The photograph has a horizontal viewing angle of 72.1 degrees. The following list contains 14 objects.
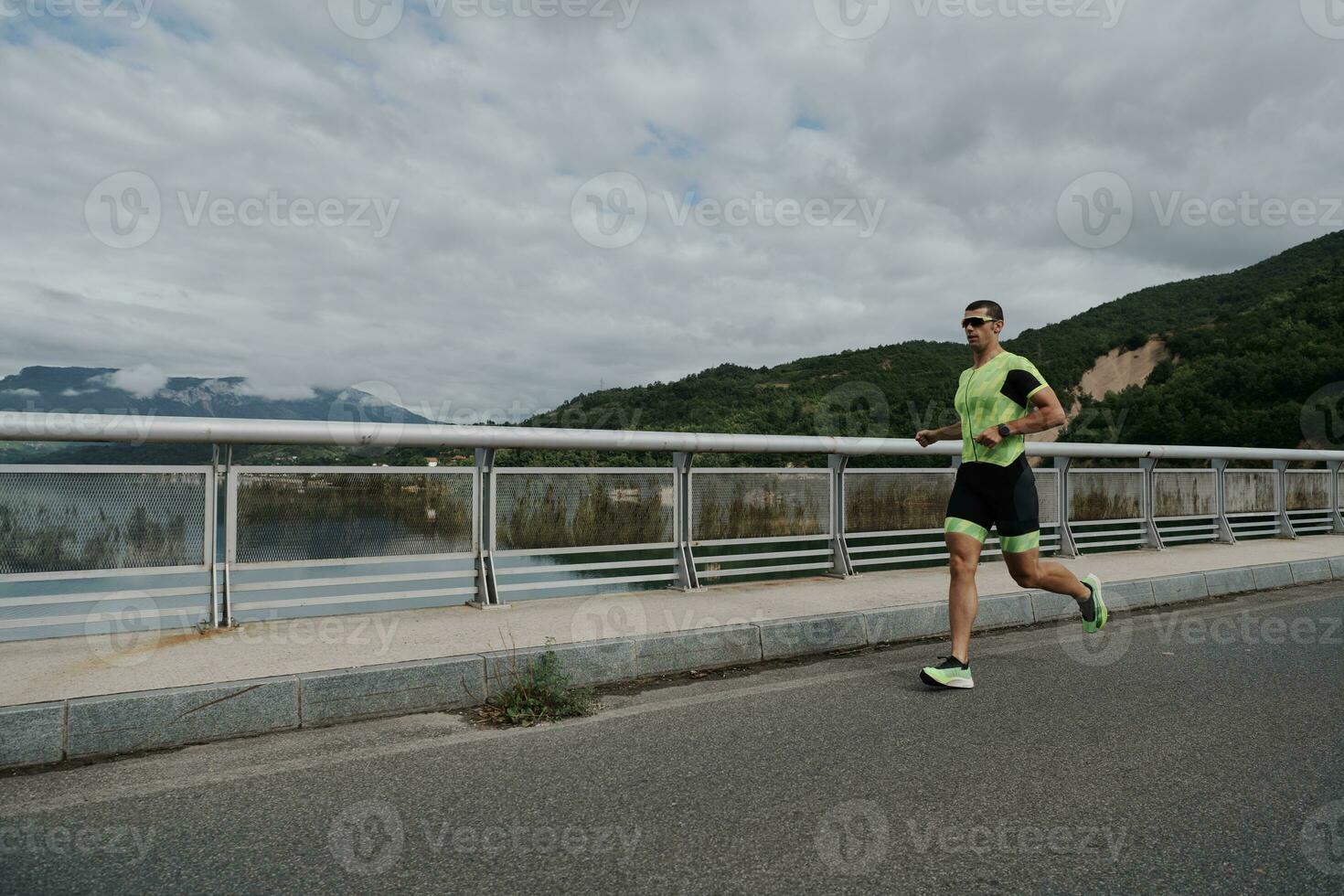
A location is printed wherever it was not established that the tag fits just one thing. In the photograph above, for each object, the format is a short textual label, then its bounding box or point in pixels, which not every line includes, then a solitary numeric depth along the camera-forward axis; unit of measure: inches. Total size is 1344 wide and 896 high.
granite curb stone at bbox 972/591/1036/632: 268.1
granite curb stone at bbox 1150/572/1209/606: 324.5
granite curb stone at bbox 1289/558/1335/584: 378.0
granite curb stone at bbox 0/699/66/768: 143.6
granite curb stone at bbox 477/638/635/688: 186.7
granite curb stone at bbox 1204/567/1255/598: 344.2
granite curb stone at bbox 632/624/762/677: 208.8
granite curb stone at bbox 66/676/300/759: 150.0
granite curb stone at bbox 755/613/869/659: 228.1
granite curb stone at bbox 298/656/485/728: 169.0
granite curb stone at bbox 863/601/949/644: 247.9
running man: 188.5
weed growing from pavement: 169.9
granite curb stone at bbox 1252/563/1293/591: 361.7
